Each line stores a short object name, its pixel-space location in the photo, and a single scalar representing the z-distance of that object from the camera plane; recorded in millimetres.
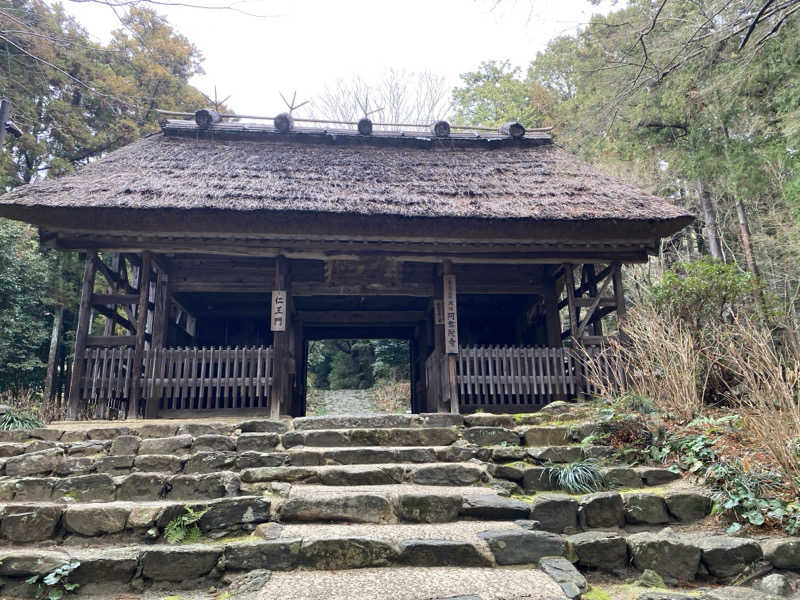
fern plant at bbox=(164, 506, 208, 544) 3639
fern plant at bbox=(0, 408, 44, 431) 5730
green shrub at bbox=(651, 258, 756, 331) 7082
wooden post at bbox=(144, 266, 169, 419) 8172
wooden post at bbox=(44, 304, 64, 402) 12883
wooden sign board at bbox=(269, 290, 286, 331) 7828
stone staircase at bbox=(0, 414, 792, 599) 3277
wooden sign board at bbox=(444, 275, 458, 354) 7961
